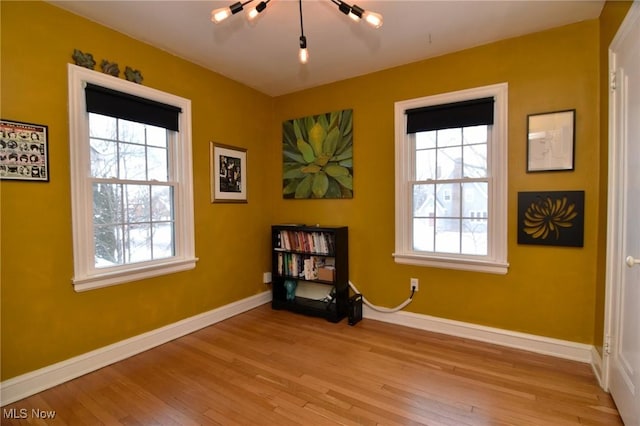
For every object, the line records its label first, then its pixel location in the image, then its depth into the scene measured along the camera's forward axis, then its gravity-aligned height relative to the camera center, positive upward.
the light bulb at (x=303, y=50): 1.98 +1.01
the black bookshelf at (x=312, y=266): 3.24 -0.68
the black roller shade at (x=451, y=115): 2.64 +0.81
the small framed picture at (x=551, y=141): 2.35 +0.50
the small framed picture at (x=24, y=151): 1.88 +0.35
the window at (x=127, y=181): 2.22 +0.21
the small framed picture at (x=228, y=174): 3.19 +0.35
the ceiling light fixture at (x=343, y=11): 1.76 +1.13
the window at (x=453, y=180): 2.62 +0.23
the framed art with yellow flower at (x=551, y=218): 2.34 -0.11
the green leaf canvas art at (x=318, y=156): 3.38 +0.57
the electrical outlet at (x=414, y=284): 3.01 -0.78
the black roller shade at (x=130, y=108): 2.26 +0.79
